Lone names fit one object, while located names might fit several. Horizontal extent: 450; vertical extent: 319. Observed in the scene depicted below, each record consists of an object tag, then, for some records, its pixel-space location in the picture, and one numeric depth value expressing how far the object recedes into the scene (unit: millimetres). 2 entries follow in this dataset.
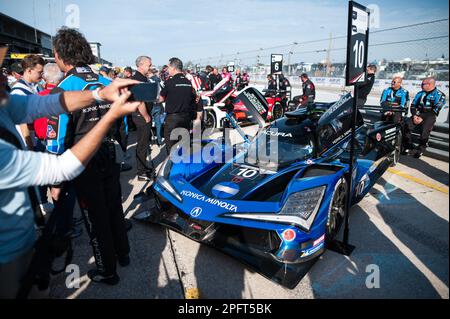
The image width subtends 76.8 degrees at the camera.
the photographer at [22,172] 1135
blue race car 2271
